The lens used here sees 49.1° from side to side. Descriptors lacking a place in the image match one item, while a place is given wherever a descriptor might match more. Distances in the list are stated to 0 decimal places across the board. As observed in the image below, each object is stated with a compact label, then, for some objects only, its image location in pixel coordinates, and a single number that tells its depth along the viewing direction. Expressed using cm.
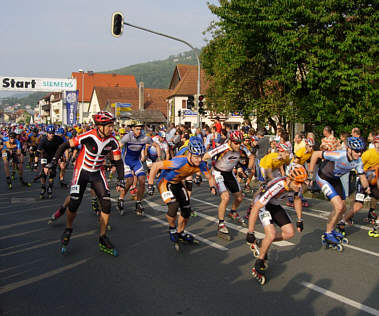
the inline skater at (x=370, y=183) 846
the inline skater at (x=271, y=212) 554
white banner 4422
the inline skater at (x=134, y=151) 1077
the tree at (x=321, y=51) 1855
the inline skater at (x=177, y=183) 677
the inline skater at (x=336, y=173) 733
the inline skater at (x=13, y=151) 1508
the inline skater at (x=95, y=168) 686
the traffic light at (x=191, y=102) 2306
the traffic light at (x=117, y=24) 1772
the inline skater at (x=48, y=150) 1252
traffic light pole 1900
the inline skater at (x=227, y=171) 802
